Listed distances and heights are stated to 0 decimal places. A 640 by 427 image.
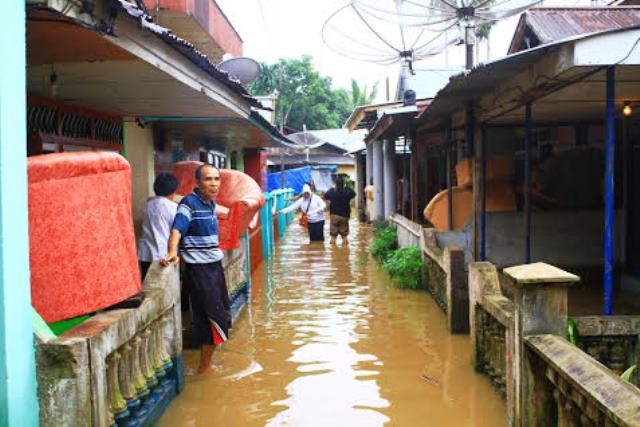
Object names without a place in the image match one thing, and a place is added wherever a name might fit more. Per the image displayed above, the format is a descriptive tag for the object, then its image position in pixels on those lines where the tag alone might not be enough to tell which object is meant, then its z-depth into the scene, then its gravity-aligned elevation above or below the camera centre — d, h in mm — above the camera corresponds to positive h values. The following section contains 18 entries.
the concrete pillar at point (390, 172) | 18531 +546
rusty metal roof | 6730 +1816
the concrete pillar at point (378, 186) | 20125 +172
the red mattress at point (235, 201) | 7914 -85
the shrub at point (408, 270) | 10195 -1222
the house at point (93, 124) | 3111 +678
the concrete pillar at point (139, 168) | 8680 +365
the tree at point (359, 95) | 49625 +7453
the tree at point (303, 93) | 44688 +6977
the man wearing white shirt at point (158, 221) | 6383 -251
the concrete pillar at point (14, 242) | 2996 -212
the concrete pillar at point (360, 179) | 28316 +601
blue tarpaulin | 31781 +836
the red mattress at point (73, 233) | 3523 -204
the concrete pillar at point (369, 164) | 23620 +1044
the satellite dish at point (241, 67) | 11492 +2216
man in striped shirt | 5711 -552
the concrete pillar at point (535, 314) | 3936 -766
